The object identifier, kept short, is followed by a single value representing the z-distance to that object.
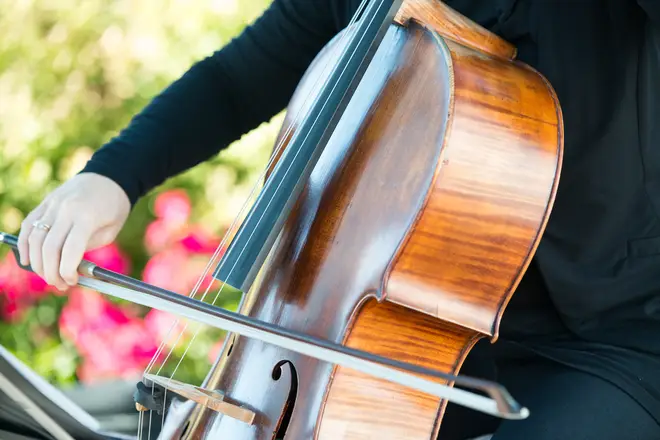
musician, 1.90
